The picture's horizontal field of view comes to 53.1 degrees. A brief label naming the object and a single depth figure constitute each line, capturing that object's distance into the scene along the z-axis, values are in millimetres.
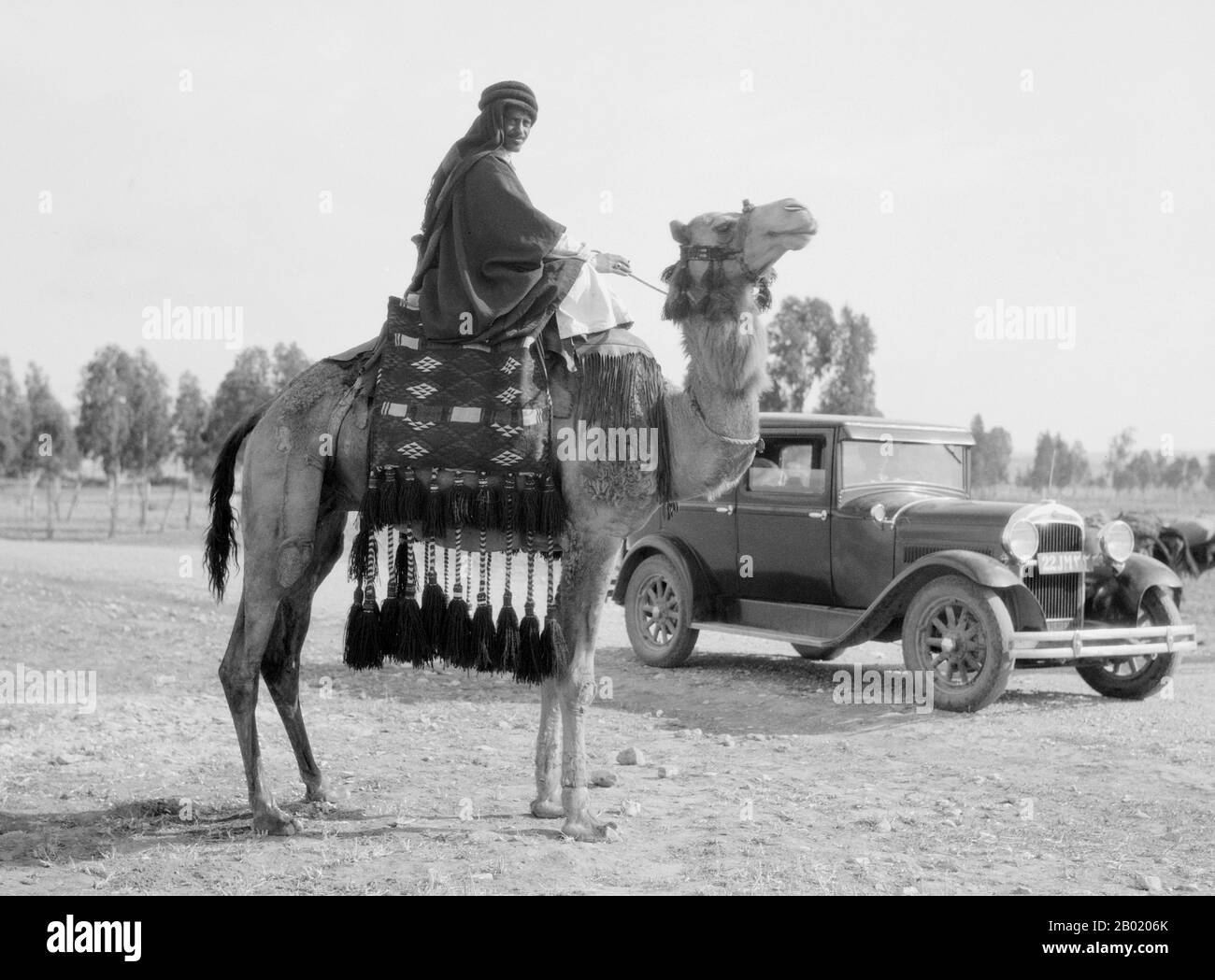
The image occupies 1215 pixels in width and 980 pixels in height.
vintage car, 9391
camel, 5281
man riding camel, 5430
